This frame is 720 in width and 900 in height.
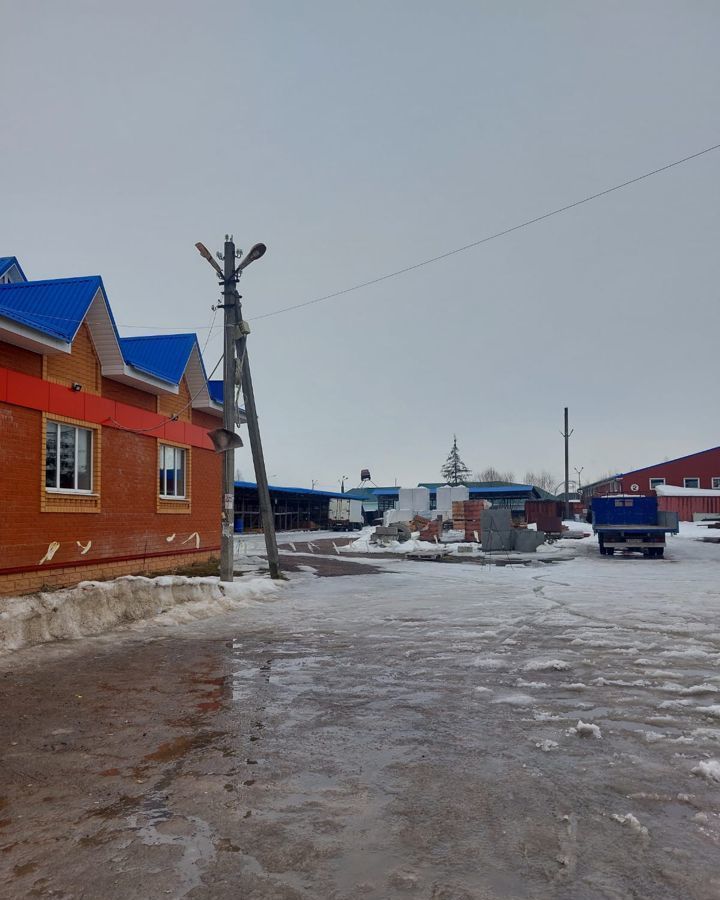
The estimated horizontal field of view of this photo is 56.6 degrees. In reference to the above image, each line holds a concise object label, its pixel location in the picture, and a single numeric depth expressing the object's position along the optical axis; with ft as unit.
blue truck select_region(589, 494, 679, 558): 82.38
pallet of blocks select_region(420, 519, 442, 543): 112.57
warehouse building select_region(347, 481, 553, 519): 216.95
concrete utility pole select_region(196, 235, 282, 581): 47.96
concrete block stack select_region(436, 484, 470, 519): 147.02
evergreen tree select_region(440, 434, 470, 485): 355.97
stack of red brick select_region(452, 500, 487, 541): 112.37
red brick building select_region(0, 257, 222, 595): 37.99
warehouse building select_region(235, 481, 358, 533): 150.20
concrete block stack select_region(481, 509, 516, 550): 88.94
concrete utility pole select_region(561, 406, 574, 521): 182.45
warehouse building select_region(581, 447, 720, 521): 178.29
